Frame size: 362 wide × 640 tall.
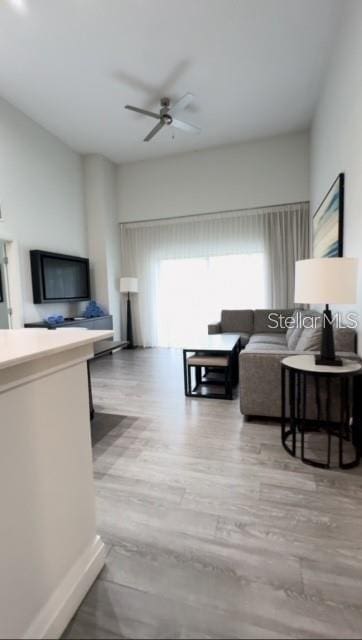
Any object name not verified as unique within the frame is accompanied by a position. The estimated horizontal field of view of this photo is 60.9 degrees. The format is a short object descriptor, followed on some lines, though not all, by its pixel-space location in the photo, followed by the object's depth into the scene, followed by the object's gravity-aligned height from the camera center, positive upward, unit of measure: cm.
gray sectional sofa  254 -66
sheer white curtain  565 +56
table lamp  195 +7
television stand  454 -39
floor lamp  613 +18
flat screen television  461 +36
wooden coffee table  328 -71
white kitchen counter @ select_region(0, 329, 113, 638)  91 -63
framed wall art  299 +78
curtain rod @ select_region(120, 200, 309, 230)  543 +155
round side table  201 -82
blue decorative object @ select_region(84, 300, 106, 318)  556 -23
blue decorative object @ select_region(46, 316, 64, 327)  468 -32
